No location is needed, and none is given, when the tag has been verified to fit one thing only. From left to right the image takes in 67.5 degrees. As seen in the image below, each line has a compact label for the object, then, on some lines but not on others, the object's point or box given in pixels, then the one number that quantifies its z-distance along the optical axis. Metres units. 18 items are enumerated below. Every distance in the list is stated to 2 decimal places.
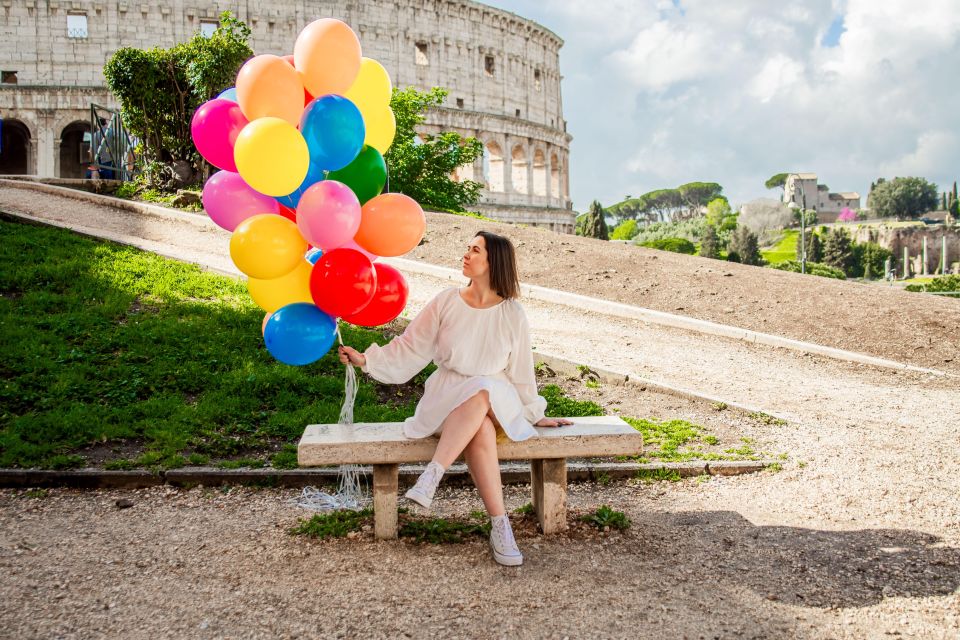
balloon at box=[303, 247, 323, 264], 3.82
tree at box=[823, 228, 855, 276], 59.16
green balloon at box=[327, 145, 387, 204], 3.87
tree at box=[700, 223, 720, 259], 54.25
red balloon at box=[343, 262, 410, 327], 3.81
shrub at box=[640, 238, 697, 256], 51.59
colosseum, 35.47
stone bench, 3.57
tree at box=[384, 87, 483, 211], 19.84
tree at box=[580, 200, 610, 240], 53.25
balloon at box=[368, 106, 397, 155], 4.14
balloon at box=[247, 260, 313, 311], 3.72
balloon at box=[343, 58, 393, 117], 4.04
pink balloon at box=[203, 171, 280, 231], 3.73
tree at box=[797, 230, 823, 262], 59.06
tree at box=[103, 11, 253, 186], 16.89
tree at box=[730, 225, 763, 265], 51.25
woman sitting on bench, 3.52
